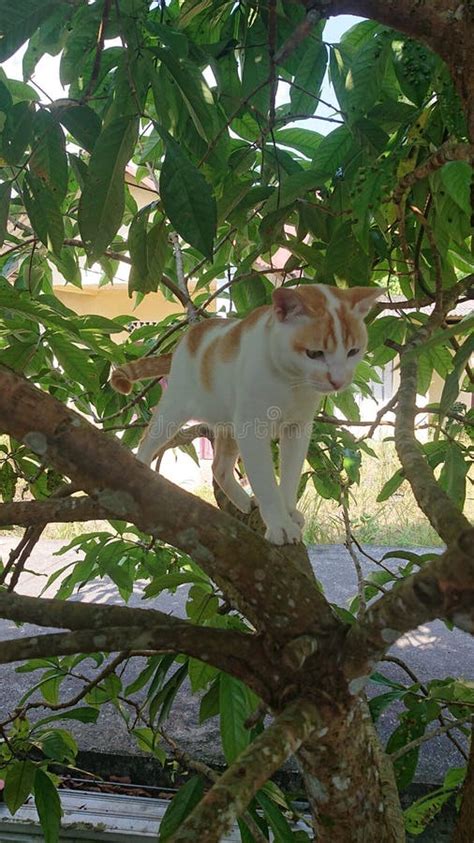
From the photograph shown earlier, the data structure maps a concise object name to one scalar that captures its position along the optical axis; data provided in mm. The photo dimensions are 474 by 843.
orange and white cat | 550
